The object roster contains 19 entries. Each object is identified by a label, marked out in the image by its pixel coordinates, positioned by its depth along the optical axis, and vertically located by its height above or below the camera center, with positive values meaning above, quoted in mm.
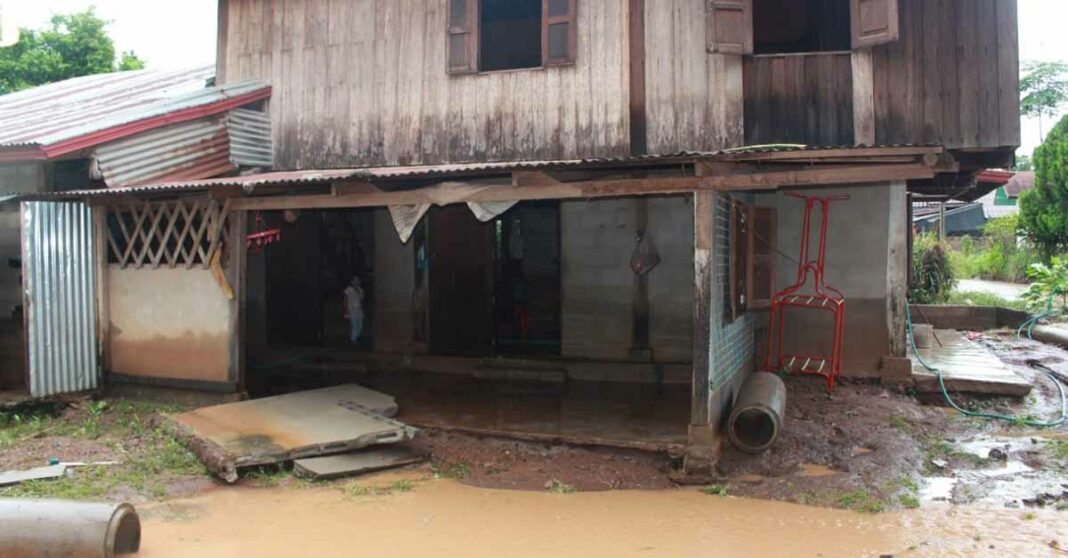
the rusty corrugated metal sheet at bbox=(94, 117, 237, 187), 9516 +1707
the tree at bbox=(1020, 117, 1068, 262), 18969 +1811
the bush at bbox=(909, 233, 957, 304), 17516 -102
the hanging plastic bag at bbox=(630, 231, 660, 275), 10023 +221
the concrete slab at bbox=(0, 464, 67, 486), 6176 -1659
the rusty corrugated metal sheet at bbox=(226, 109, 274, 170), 10727 +2081
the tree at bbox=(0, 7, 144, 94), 23312 +7501
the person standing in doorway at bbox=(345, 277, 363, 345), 12594 -523
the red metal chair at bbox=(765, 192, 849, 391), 9430 -447
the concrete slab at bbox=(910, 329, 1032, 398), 8828 -1325
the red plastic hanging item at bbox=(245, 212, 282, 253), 9445 +553
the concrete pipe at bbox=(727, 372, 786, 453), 7133 -1453
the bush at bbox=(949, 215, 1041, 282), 21969 +340
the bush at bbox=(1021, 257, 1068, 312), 15719 -485
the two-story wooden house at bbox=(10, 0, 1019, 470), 7625 +986
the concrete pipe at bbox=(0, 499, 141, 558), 4586 -1560
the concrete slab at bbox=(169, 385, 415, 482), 6730 -1503
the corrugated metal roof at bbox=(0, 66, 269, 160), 9383 +2774
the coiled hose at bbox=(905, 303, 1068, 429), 7988 -1657
